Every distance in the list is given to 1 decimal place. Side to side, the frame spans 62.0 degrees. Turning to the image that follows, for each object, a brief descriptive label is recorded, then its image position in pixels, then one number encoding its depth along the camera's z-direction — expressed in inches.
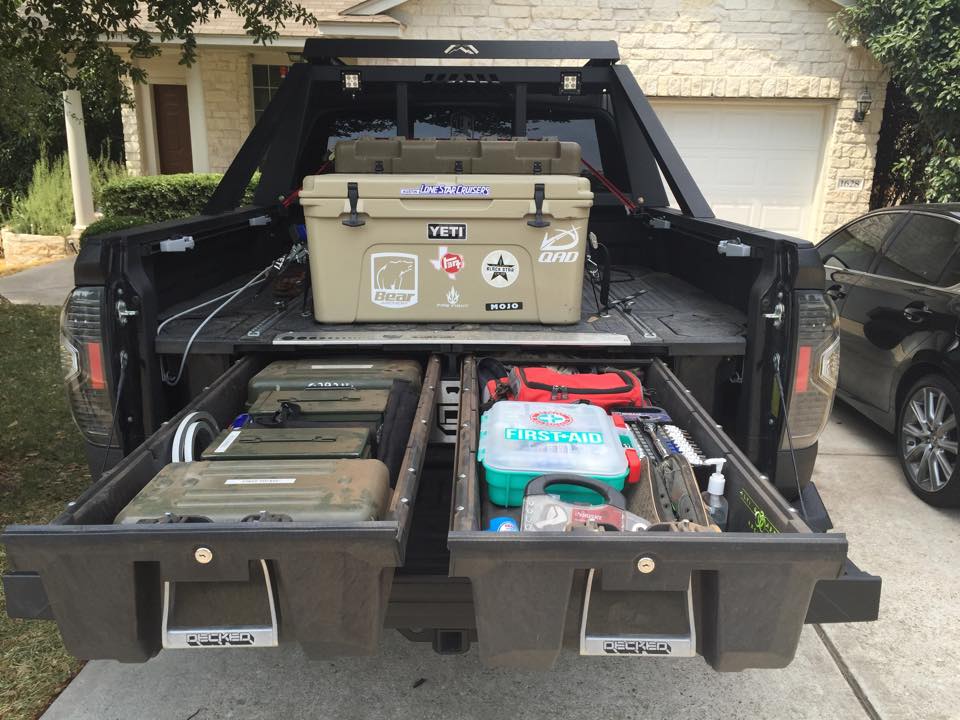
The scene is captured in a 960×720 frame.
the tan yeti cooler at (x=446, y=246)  121.3
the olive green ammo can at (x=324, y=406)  107.4
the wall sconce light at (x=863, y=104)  441.1
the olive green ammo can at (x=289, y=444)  92.7
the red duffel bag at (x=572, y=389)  114.1
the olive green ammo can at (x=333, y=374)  116.2
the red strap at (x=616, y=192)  185.2
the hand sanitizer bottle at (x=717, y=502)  89.8
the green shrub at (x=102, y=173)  561.9
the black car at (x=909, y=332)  173.8
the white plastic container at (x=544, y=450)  89.5
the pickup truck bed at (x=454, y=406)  70.3
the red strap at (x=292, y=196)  178.6
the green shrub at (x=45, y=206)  509.0
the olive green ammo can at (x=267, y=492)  78.2
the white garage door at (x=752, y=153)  454.3
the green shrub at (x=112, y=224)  437.4
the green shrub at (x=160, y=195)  476.1
